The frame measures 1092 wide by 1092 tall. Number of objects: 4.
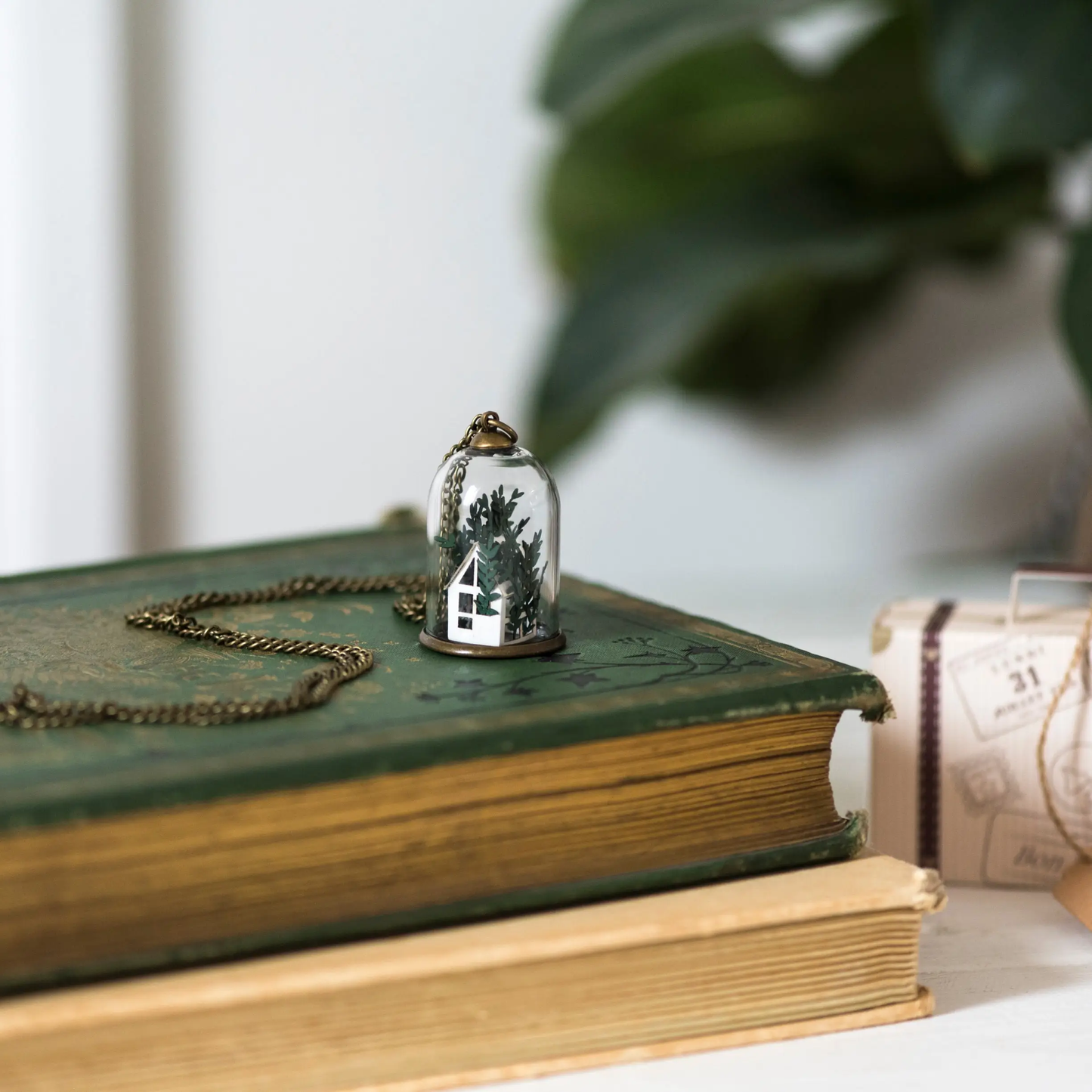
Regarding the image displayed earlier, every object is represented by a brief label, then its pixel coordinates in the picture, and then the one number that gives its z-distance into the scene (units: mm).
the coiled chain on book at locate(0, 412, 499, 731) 499
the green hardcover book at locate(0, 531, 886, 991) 475
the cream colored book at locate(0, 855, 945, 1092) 473
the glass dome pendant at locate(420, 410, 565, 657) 541
